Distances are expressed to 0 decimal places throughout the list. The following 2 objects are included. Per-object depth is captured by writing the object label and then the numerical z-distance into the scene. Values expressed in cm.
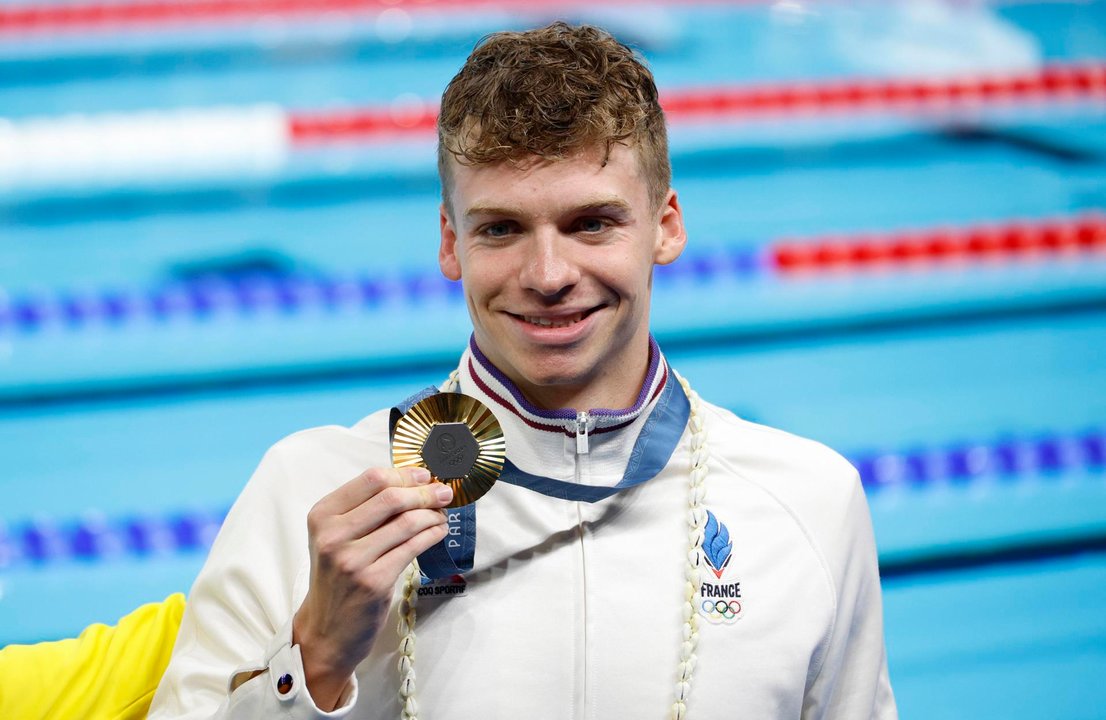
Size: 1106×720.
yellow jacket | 328
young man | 283
